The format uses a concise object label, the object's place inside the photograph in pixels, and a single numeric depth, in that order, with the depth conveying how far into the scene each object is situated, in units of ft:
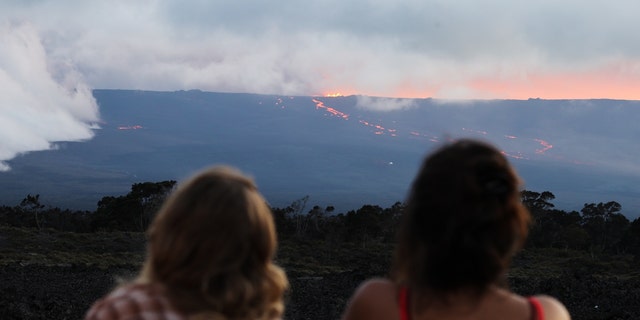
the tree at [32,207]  110.01
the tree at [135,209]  106.73
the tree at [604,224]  98.84
